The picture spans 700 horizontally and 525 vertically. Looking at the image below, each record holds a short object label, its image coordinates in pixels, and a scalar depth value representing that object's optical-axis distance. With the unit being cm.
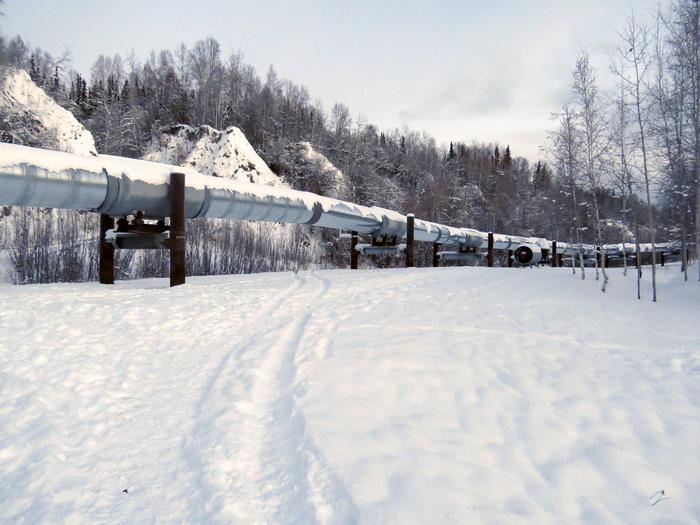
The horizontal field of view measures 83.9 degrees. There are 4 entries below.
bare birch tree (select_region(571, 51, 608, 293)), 1069
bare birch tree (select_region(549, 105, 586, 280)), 1178
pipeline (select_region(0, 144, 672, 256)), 477
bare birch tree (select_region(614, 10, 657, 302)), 761
